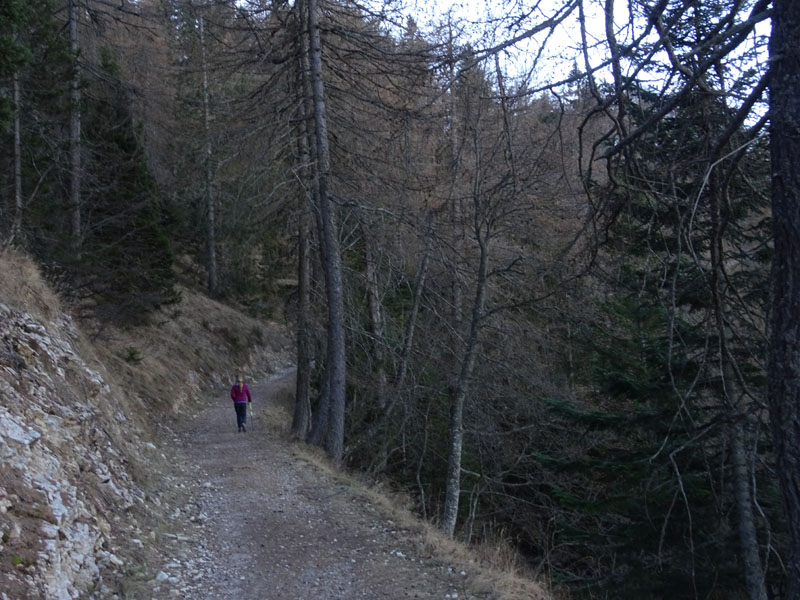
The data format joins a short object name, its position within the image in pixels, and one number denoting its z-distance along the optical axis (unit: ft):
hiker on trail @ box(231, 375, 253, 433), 51.16
